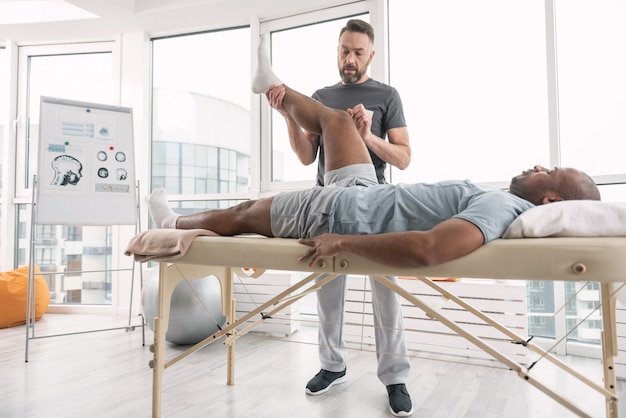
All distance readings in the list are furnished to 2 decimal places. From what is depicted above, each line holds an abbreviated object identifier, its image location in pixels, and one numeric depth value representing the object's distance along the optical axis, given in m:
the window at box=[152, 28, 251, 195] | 3.24
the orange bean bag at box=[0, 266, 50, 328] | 2.79
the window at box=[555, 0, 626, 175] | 2.25
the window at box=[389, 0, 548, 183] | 2.42
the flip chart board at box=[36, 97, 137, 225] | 2.46
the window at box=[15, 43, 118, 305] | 3.43
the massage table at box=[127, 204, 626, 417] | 0.84
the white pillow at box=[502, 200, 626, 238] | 0.92
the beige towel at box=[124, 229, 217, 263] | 1.23
